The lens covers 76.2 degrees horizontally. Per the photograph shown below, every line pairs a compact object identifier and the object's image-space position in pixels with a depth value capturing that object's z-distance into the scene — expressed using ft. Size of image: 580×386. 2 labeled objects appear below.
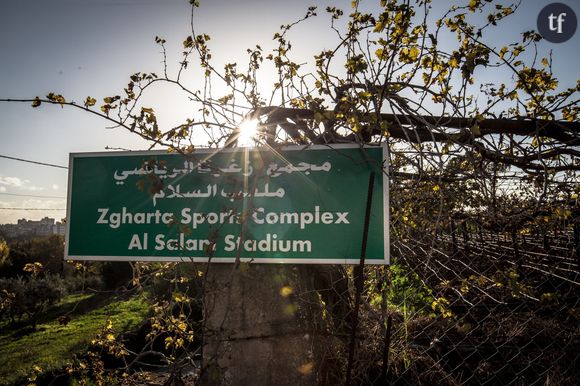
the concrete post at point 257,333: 5.19
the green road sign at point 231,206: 5.26
